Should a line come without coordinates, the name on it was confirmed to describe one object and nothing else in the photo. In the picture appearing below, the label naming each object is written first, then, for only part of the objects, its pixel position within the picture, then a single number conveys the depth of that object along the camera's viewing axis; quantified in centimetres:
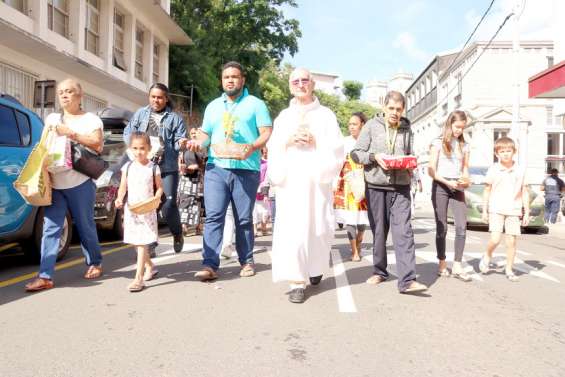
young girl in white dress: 502
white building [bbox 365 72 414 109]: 10219
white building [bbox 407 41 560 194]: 3434
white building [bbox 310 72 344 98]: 12094
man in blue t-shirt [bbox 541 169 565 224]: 1661
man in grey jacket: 509
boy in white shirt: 631
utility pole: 1691
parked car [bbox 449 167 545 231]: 1256
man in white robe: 470
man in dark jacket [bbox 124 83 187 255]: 598
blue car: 557
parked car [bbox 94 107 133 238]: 789
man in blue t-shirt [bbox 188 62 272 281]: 541
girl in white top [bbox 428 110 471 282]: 591
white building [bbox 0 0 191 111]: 1498
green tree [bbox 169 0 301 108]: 2920
